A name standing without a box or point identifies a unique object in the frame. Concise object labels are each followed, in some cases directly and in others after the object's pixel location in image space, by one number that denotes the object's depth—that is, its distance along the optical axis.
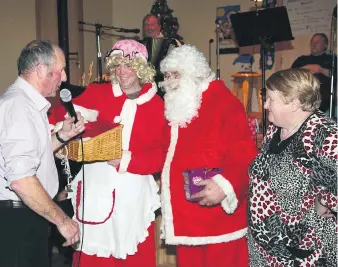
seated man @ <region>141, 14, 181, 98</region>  4.01
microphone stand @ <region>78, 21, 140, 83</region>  5.97
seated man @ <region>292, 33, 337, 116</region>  5.87
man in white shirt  1.92
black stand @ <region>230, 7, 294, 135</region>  4.89
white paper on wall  6.96
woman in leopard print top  2.09
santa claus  2.65
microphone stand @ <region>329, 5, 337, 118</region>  4.68
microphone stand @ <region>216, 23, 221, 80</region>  7.66
